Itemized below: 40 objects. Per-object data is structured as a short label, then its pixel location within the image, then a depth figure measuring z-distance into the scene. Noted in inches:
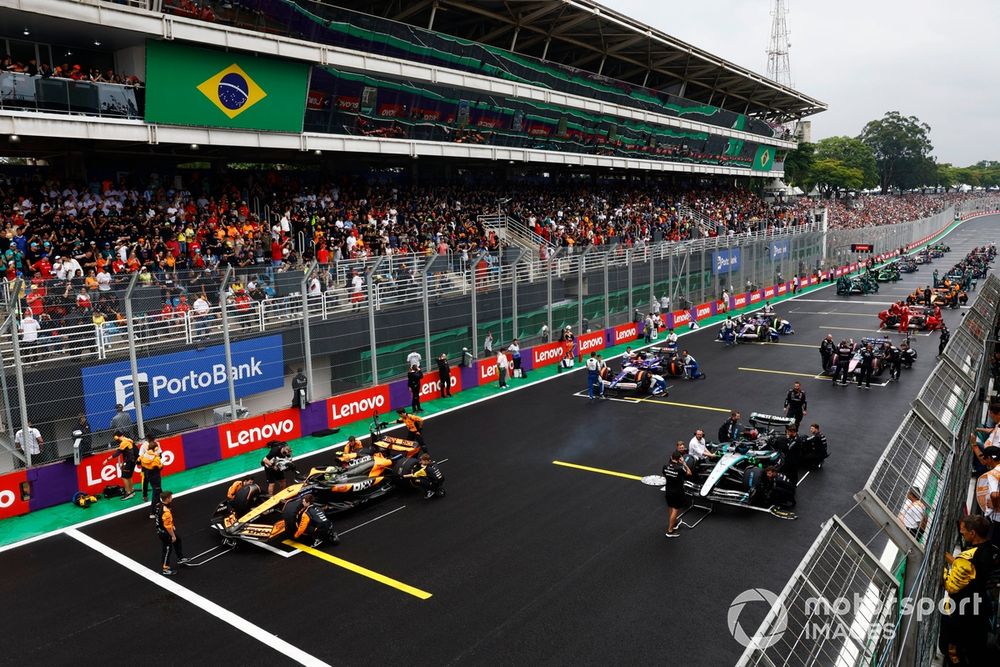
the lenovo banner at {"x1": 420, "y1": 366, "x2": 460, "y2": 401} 815.7
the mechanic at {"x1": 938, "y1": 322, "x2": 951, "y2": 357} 869.7
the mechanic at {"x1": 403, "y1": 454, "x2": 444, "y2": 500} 508.1
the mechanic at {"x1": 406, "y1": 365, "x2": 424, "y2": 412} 753.6
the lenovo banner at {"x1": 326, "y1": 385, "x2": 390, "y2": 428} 719.1
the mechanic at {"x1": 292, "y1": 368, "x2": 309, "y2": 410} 679.1
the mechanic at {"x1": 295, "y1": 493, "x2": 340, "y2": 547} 434.9
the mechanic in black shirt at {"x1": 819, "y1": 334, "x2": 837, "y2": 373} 866.8
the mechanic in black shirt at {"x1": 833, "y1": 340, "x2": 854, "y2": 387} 821.2
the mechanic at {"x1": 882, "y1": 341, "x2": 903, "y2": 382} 838.7
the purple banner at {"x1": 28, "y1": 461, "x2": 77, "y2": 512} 518.0
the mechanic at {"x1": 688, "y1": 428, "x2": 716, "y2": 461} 525.3
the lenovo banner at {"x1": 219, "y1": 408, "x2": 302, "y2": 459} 631.8
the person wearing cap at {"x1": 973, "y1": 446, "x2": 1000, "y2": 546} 321.0
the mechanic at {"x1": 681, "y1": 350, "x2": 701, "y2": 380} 868.0
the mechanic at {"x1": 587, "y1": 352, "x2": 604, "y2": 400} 793.6
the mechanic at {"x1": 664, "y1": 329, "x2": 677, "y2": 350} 970.1
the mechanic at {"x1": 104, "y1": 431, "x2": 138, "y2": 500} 539.2
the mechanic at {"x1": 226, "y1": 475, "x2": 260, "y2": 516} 463.5
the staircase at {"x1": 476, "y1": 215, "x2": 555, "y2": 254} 1374.3
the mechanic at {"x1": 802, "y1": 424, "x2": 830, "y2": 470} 536.7
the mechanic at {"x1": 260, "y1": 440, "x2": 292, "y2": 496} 511.2
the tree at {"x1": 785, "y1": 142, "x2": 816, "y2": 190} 3602.4
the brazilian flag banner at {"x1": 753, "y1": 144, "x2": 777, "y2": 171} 2487.7
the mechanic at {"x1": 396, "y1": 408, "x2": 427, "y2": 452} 573.3
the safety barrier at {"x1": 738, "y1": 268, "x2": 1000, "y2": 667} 198.2
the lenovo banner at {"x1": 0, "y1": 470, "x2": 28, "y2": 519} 503.8
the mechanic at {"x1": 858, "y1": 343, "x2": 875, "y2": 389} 803.4
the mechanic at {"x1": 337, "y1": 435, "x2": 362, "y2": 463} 532.1
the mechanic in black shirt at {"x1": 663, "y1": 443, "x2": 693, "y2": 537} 426.6
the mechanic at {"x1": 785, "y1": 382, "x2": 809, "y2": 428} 630.5
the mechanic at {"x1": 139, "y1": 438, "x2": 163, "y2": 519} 503.2
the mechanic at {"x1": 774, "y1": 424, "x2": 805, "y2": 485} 494.9
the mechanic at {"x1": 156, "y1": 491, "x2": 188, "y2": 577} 402.9
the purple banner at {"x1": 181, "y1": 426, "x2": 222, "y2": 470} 604.4
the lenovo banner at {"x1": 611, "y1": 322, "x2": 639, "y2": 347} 1126.2
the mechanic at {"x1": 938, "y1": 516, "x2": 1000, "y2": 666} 250.7
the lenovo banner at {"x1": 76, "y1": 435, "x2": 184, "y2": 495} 537.6
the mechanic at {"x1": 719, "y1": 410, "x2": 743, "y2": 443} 582.0
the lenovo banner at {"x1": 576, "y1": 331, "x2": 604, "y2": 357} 1039.6
